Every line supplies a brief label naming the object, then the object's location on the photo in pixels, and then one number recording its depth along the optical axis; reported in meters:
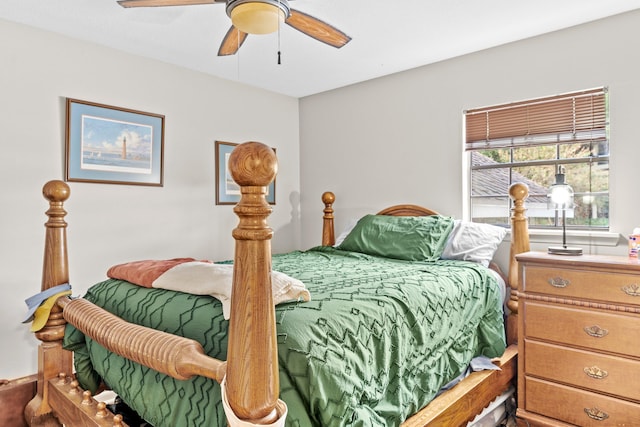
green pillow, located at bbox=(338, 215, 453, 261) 2.66
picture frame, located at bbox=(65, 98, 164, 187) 2.72
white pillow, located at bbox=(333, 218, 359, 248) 3.29
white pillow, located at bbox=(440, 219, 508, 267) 2.63
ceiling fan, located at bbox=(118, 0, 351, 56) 1.80
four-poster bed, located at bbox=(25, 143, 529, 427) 0.81
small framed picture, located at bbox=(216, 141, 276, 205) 3.55
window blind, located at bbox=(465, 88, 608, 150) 2.57
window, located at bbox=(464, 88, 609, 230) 2.58
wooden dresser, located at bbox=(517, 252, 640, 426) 1.81
